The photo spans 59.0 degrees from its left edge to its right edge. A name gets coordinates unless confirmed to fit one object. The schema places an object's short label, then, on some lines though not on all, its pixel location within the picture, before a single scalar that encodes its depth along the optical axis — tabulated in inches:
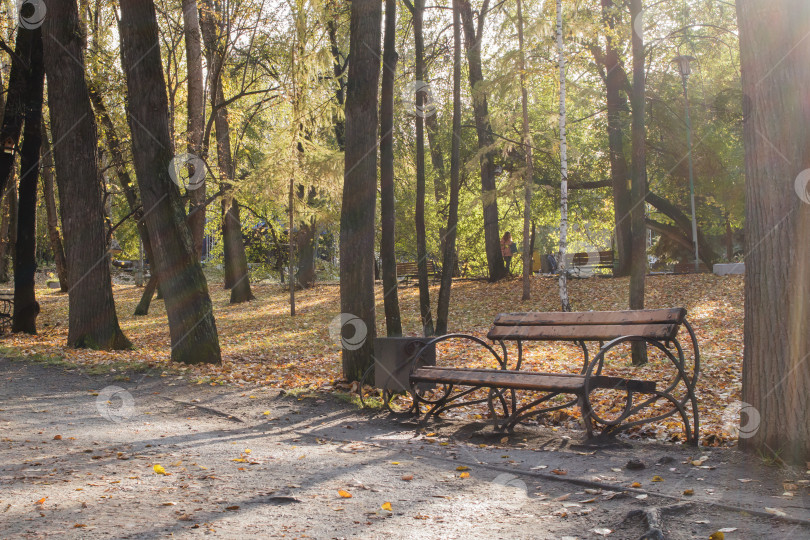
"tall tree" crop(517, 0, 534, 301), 696.4
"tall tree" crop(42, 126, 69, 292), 995.3
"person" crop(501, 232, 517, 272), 999.5
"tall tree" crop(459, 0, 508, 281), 835.8
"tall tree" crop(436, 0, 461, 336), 532.4
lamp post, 788.6
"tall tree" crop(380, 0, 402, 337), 414.0
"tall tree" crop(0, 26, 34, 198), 606.2
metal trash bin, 283.3
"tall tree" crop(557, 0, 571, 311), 624.8
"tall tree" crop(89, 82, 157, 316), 690.8
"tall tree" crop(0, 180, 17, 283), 979.8
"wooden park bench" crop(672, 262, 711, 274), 996.2
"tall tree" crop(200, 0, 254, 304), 753.6
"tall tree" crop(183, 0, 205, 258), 676.1
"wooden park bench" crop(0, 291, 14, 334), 668.1
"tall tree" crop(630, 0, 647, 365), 390.0
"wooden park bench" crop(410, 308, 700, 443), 210.5
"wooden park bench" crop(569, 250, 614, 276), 1130.9
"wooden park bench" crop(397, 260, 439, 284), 1067.3
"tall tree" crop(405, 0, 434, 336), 513.7
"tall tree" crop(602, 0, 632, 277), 850.8
